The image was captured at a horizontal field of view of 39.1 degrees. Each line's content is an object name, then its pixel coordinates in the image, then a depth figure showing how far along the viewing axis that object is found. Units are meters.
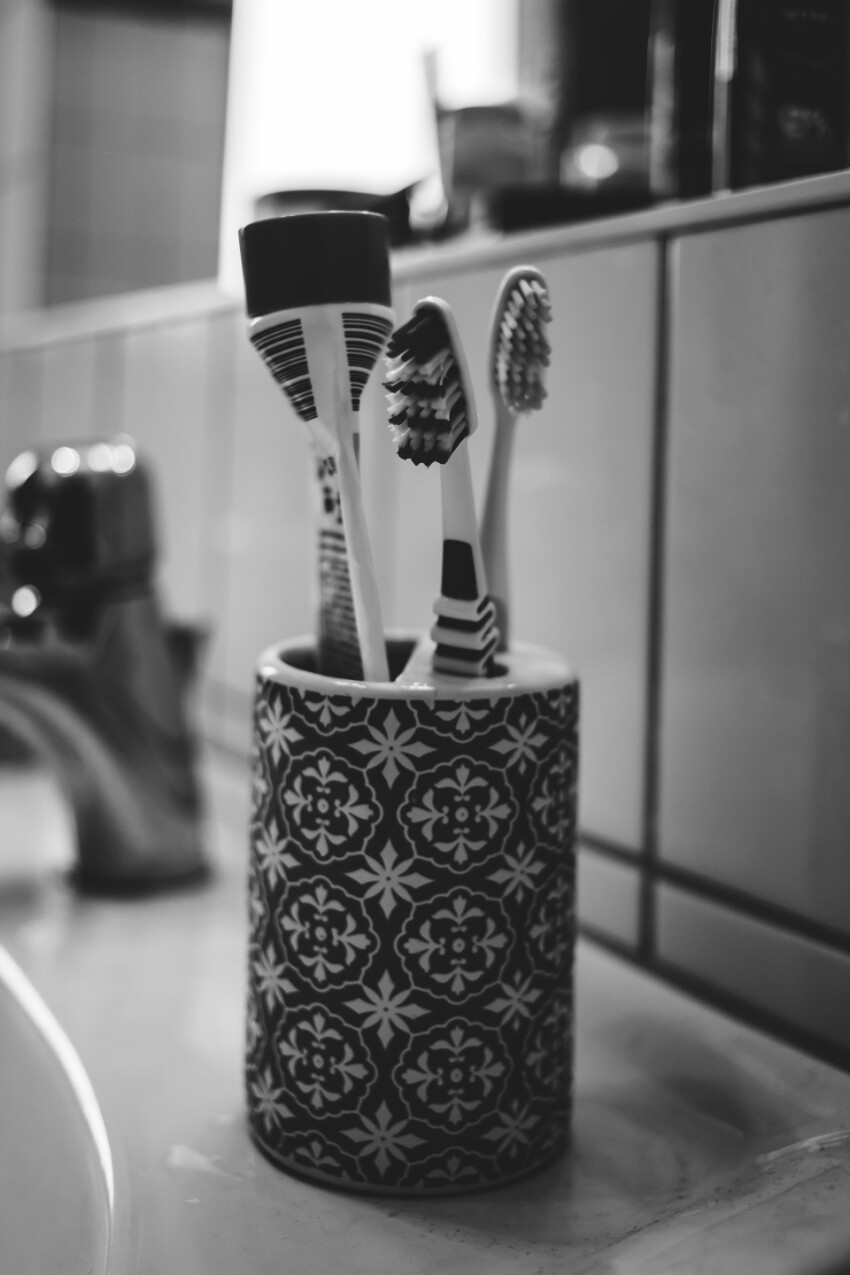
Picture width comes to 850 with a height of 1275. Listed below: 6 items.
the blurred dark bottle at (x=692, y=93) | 0.50
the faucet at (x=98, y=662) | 0.54
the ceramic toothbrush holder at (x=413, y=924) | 0.30
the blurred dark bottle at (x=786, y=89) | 0.42
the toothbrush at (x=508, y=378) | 0.33
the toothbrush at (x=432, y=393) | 0.28
